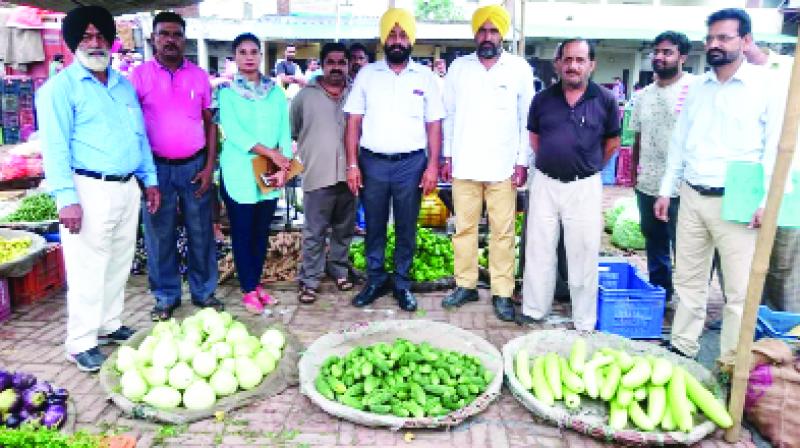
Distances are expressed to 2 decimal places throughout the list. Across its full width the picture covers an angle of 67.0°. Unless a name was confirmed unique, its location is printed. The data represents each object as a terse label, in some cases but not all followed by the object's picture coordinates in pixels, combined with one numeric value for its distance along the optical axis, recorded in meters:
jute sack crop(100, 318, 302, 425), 3.54
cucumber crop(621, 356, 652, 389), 3.63
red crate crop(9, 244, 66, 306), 5.38
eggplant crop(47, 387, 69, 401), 3.51
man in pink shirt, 4.55
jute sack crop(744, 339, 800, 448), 3.40
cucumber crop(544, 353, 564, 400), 3.71
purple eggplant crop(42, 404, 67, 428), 3.38
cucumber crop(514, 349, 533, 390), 3.83
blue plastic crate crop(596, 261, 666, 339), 4.72
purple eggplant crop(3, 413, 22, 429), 3.26
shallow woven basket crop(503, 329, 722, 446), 3.34
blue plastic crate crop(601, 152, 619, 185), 11.22
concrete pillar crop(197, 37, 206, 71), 15.16
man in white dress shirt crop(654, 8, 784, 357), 3.74
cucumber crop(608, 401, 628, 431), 3.45
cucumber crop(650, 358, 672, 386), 3.64
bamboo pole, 3.01
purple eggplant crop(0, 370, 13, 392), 3.45
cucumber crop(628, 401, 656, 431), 3.43
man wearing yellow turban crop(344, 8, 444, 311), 4.95
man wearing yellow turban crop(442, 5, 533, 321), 4.81
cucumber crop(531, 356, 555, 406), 3.66
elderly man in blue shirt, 3.76
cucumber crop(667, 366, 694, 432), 3.40
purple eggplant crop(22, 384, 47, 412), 3.39
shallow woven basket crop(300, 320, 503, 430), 3.46
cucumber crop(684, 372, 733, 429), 3.43
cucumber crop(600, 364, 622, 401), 3.65
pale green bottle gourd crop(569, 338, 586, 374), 3.88
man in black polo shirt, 4.46
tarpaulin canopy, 5.54
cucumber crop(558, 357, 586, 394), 3.70
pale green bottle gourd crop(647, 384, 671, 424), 3.47
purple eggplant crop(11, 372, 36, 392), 3.46
